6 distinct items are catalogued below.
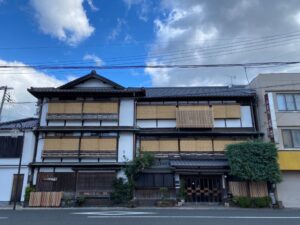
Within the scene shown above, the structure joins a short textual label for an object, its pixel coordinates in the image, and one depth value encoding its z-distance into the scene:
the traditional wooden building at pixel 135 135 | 19.12
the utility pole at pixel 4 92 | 28.97
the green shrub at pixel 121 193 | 18.25
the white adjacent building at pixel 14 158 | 19.45
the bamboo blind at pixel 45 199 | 18.12
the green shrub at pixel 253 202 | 17.23
